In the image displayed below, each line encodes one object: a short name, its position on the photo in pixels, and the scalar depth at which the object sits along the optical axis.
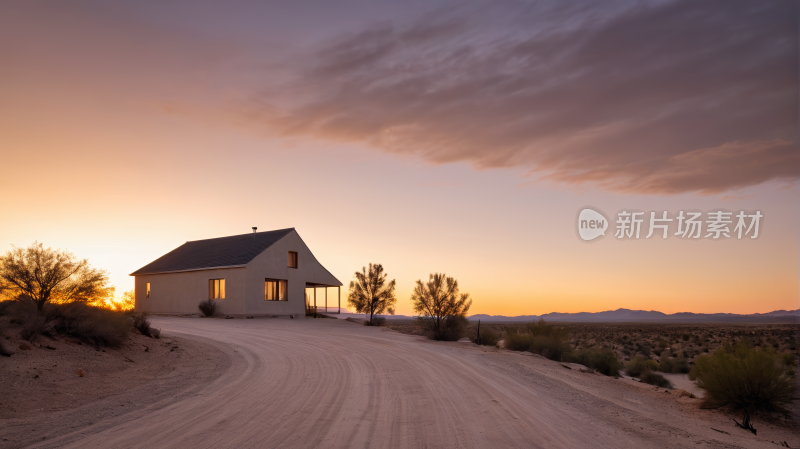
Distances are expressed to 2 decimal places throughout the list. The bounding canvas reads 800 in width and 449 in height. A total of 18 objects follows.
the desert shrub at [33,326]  10.31
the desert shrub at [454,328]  21.69
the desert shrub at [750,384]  8.62
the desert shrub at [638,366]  16.47
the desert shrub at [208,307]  32.31
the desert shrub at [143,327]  15.13
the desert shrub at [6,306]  11.63
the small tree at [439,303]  22.96
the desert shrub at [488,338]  21.05
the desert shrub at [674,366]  18.19
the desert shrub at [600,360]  15.21
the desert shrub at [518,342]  19.34
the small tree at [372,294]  42.78
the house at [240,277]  32.72
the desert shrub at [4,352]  9.07
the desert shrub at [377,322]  35.00
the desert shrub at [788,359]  14.91
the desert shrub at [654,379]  14.48
